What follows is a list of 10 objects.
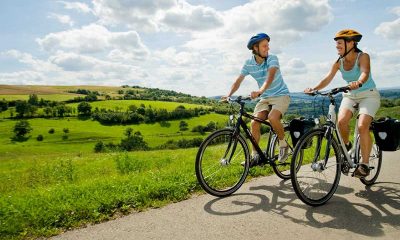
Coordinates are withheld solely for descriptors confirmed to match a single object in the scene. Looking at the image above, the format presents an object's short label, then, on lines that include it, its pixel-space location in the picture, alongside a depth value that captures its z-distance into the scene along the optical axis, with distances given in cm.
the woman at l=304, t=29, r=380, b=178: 612
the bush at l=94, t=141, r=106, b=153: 9091
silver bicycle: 563
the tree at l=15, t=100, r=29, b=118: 12525
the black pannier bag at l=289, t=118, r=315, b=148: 685
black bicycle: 618
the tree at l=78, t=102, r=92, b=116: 13025
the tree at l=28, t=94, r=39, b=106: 13675
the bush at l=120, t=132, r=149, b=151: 8145
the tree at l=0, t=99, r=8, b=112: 13225
